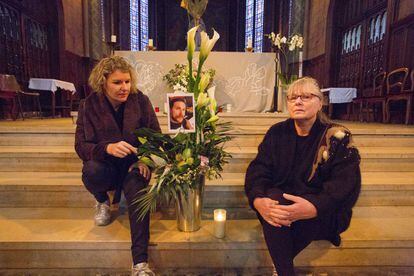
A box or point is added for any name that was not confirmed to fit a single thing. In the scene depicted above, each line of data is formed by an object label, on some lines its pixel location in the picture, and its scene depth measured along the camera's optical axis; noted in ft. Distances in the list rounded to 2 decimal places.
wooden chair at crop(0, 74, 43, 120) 12.88
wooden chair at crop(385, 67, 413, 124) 12.45
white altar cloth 13.01
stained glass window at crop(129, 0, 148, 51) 31.14
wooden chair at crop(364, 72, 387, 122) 14.02
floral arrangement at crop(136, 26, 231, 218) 4.75
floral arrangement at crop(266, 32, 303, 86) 12.67
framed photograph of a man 4.53
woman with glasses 4.31
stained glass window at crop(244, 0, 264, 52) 32.78
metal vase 5.28
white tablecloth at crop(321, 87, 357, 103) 16.57
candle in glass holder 5.24
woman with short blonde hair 5.17
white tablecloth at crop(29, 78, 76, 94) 15.83
